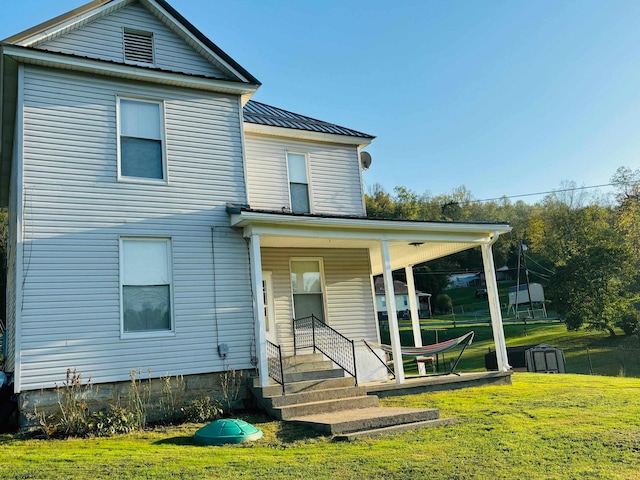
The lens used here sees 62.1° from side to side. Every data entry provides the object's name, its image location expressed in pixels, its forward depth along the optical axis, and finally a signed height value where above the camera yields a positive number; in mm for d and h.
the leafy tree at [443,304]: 54706 +1497
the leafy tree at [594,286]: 29984 +1190
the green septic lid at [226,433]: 6789 -1222
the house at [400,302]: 55766 +2330
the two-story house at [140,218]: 8469 +2123
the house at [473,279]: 73938 +5410
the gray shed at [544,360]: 18188 -1678
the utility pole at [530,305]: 45000 +572
